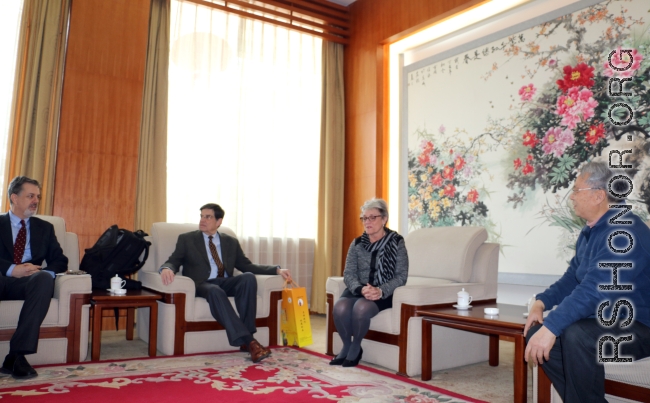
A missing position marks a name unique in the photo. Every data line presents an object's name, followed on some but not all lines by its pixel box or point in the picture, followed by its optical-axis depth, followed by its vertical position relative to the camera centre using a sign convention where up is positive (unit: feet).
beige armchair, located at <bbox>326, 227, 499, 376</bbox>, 10.28 -0.74
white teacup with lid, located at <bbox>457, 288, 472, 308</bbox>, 10.14 -0.74
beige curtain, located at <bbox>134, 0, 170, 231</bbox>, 15.80 +3.89
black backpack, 12.55 -0.11
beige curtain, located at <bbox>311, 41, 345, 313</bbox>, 19.22 +3.08
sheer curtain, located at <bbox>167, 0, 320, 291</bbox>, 16.96 +4.47
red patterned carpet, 8.25 -2.22
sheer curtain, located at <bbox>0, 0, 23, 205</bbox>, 14.07 +5.36
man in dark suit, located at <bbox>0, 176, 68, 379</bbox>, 9.45 -0.25
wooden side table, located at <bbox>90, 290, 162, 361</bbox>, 10.84 -1.07
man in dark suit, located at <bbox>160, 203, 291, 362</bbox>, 11.26 -0.39
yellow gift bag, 12.55 -1.47
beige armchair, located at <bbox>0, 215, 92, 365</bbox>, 10.04 -1.39
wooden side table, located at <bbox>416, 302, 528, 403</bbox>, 8.23 -1.10
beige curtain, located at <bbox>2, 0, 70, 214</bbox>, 14.06 +4.24
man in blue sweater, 6.39 -0.66
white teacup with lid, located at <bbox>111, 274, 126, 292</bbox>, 11.73 -0.64
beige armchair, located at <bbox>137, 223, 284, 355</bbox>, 11.40 -1.32
